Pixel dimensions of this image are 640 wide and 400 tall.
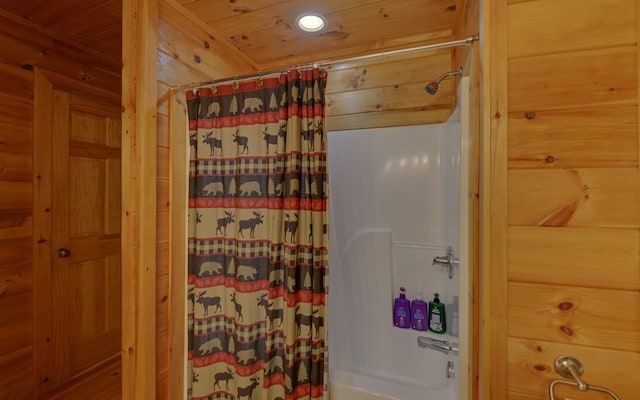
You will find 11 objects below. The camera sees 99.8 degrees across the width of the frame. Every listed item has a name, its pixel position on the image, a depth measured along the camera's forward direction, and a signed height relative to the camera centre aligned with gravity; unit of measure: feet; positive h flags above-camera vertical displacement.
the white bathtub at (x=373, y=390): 4.17 -2.99
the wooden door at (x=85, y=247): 6.13 -1.16
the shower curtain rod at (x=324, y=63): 3.00 +1.80
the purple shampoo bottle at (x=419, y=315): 5.34 -2.28
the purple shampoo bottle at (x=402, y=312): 5.47 -2.28
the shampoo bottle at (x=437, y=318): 5.19 -2.28
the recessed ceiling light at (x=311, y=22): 4.48 +3.06
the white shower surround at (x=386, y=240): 5.28 -0.83
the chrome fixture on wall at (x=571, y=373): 2.24 -1.53
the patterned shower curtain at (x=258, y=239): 3.58 -0.54
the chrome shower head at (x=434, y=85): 4.09 +1.86
